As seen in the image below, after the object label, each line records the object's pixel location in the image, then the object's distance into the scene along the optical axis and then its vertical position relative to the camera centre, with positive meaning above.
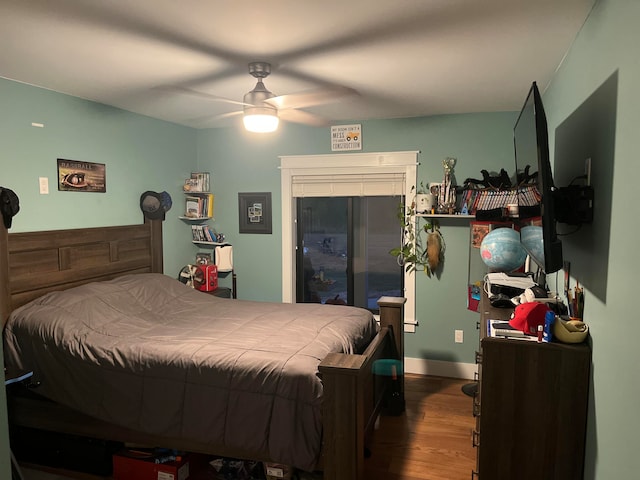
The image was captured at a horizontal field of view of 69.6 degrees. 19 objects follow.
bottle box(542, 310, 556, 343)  1.86 -0.48
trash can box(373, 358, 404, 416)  3.46 -1.37
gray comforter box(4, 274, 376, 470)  2.31 -0.86
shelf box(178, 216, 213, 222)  4.63 -0.10
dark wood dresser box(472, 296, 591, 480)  1.83 -0.81
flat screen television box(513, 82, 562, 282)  1.74 +0.11
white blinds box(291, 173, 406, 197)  4.34 +0.23
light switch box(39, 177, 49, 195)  3.22 +0.17
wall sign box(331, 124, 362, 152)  4.37 +0.68
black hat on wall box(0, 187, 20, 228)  2.88 +0.02
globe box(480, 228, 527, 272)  3.02 -0.27
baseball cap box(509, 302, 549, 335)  1.92 -0.46
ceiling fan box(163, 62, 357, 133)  2.63 +0.63
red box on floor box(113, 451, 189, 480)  2.56 -1.46
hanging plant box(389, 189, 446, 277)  4.20 -0.33
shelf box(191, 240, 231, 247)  4.76 -0.36
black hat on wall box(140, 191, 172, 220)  4.12 +0.04
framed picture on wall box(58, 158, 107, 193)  3.37 +0.25
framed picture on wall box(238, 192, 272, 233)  4.71 -0.04
